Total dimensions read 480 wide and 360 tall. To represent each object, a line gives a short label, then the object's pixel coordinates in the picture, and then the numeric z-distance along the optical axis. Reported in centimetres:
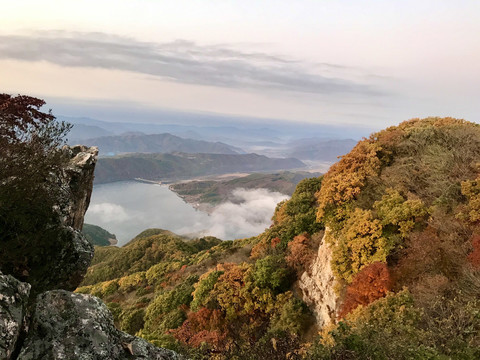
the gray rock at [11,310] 513
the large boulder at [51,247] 803
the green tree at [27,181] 812
